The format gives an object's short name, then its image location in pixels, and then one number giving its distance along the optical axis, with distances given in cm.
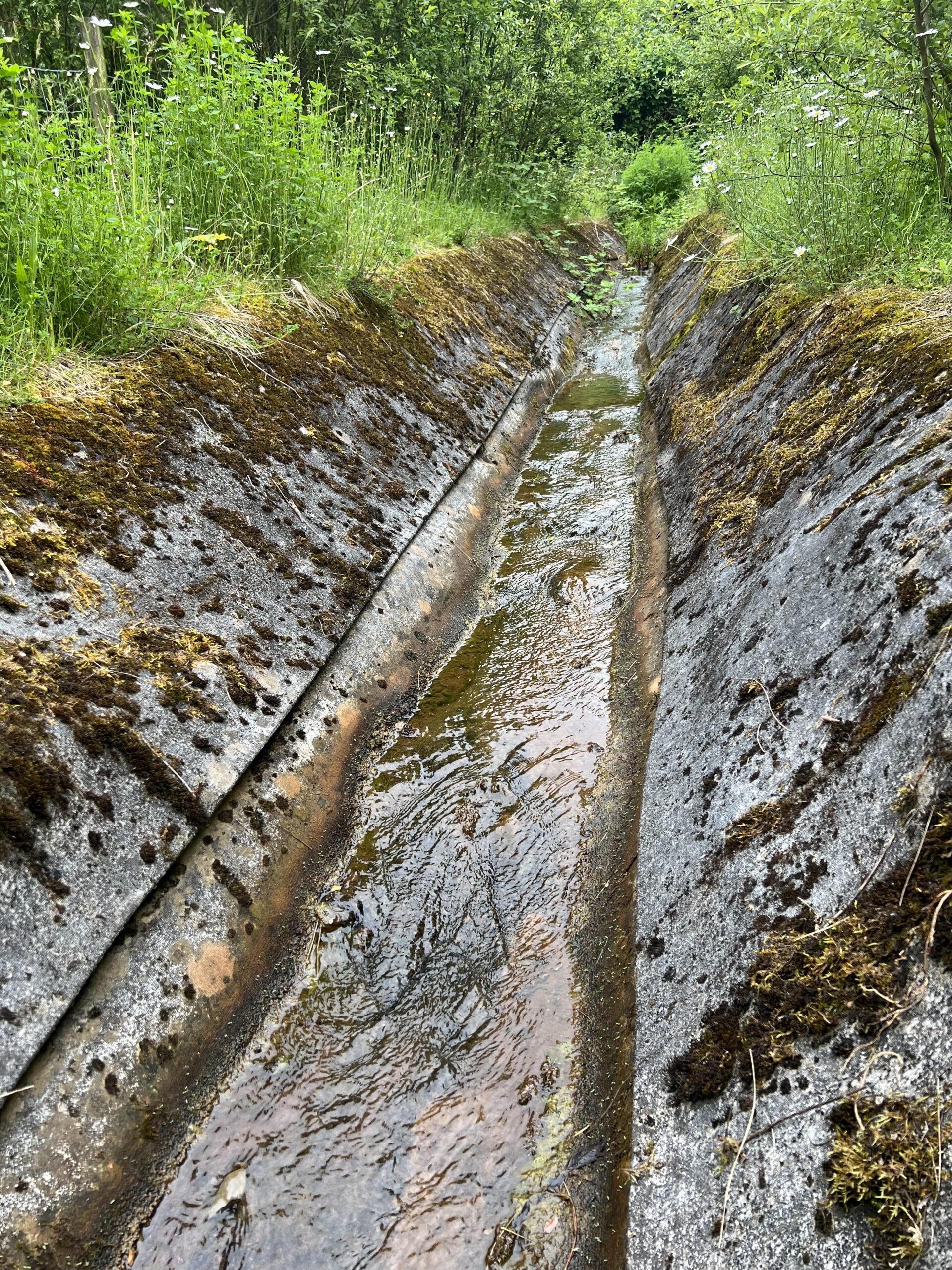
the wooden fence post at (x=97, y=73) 443
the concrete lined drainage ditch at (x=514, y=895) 176
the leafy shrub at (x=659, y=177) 1562
